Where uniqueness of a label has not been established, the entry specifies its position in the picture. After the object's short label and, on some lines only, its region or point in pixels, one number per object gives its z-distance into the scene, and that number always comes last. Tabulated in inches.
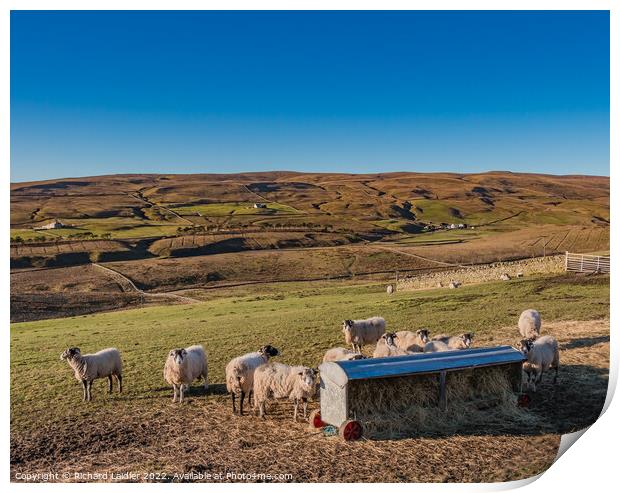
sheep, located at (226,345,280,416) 572.4
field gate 1366.4
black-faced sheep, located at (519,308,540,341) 829.8
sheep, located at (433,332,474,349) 689.1
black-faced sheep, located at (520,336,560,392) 626.2
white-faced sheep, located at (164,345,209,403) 617.0
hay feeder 494.5
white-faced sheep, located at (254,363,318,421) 538.6
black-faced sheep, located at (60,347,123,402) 635.5
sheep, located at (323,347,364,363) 634.2
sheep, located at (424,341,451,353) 655.8
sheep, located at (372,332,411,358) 658.8
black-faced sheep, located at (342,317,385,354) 834.2
